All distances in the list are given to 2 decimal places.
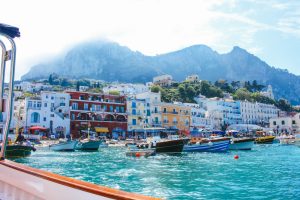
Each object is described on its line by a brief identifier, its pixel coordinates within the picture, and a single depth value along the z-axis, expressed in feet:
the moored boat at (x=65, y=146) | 122.62
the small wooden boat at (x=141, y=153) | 93.15
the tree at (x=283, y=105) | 402.52
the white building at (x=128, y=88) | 280.84
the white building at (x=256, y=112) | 316.19
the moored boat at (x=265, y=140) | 194.33
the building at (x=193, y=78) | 413.18
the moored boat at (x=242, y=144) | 134.62
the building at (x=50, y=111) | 174.45
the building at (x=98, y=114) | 188.24
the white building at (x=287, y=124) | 304.09
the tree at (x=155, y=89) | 310.90
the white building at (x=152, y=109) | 222.07
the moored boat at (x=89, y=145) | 126.52
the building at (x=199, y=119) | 250.08
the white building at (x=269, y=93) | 433.56
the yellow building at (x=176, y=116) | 230.25
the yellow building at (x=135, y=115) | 211.00
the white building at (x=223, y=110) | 280.10
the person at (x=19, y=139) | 87.93
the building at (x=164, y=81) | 395.96
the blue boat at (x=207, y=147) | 114.32
